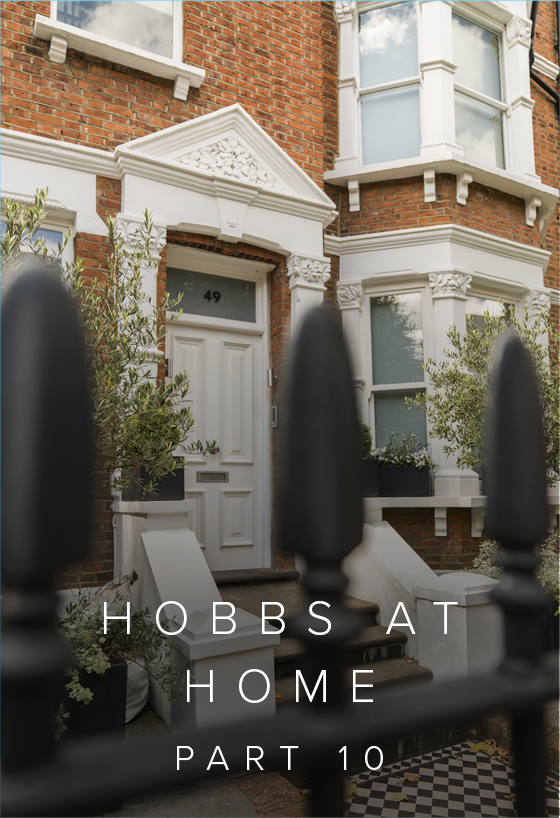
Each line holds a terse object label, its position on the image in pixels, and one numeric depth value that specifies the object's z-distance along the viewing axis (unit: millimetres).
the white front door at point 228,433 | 5938
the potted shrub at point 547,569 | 4938
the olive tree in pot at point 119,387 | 3506
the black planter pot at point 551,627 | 4863
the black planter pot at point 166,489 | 4527
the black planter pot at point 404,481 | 6500
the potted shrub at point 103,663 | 3150
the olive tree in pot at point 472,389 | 5551
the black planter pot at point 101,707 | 3174
